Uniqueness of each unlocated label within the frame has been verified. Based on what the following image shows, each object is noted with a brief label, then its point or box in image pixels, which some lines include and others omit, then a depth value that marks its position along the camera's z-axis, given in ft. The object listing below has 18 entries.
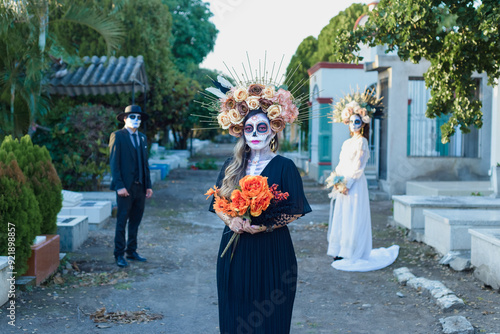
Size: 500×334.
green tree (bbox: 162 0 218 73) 129.18
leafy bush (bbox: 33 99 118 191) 41.50
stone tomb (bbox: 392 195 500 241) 29.35
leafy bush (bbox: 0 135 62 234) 22.24
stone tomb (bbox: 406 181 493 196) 36.27
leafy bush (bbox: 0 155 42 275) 18.57
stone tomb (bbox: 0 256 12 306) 17.75
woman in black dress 12.57
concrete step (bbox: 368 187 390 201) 47.87
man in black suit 23.98
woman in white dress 24.81
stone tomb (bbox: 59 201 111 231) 32.07
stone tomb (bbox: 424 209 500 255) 24.94
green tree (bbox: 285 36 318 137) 100.78
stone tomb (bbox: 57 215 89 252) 26.63
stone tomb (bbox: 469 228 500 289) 20.34
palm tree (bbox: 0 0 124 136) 34.01
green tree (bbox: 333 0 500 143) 19.81
